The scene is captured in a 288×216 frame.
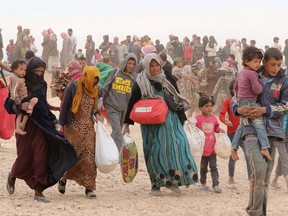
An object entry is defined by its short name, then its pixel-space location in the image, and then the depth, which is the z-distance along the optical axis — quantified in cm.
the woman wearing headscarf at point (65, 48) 2969
